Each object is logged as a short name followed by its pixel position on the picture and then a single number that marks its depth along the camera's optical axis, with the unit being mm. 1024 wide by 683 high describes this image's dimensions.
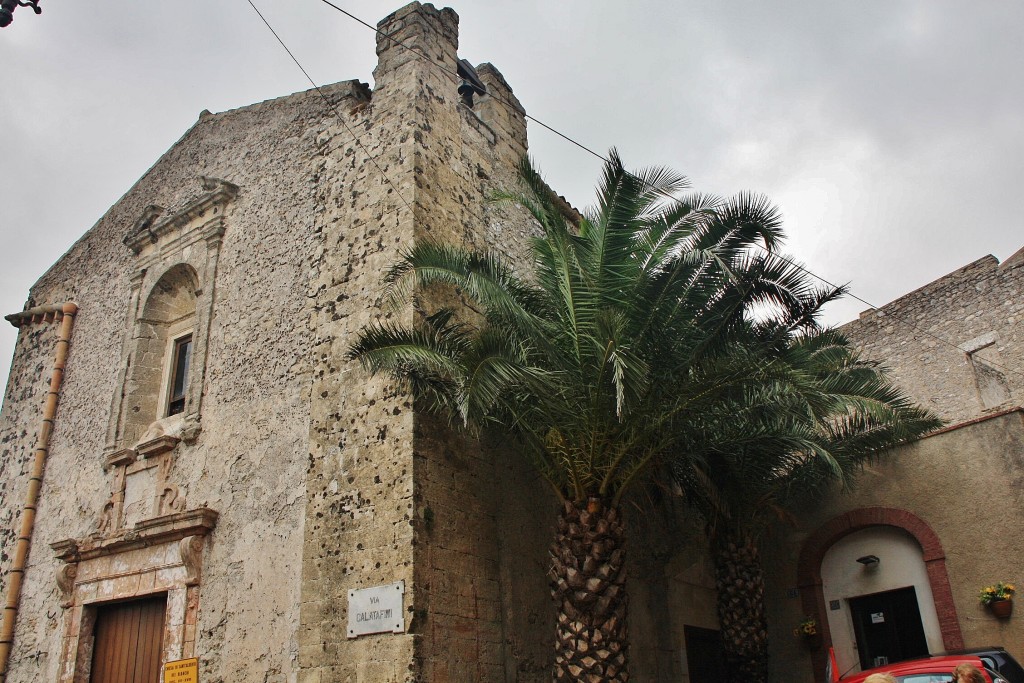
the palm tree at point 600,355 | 6891
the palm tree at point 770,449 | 7637
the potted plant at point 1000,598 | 9820
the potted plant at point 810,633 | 11391
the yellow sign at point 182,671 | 8047
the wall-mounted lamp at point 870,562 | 11312
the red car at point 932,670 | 6436
